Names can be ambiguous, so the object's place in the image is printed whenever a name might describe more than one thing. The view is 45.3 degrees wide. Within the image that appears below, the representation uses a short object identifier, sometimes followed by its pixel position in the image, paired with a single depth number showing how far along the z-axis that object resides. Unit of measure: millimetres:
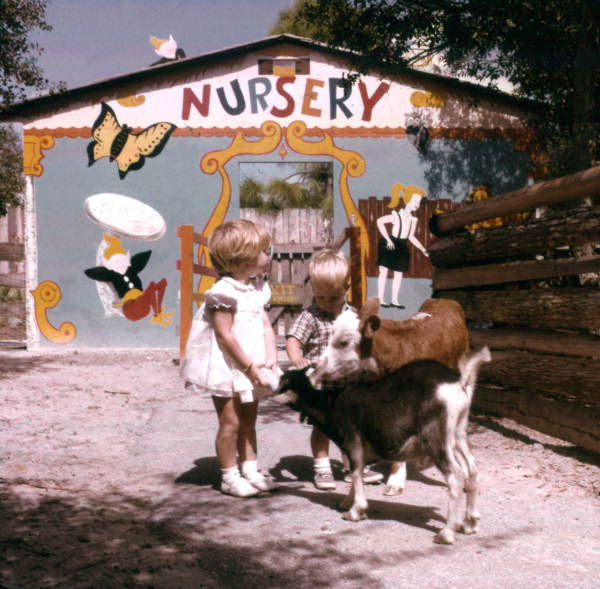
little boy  4082
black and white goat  3279
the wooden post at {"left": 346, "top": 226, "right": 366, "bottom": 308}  8516
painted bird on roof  12530
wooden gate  9172
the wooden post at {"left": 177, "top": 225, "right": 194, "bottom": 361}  9172
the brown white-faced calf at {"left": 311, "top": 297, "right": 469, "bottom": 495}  3740
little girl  3896
